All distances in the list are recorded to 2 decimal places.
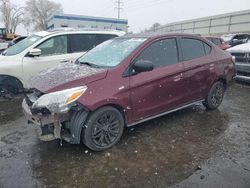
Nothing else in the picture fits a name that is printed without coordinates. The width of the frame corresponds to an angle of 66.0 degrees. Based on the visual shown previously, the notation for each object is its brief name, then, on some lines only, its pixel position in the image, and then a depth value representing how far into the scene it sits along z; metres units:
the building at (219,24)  22.22
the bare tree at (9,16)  54.30
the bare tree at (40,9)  54.34
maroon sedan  2.69
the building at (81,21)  25.83
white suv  4.76
